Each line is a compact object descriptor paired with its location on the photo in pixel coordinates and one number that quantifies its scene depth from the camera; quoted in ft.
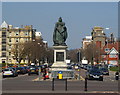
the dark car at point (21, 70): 212.95
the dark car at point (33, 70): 201.22
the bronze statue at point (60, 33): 154.71
